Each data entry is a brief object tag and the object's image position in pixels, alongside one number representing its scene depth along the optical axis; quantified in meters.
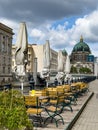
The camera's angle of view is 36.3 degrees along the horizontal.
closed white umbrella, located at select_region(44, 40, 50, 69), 10.22
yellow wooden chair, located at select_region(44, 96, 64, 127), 4.56
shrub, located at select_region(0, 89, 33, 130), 2.68
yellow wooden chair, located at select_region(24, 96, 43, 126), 4.48
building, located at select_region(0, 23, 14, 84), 40.99
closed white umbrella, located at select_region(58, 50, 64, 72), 13.29
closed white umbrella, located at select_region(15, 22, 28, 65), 7.12
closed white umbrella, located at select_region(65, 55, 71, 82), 15.04
